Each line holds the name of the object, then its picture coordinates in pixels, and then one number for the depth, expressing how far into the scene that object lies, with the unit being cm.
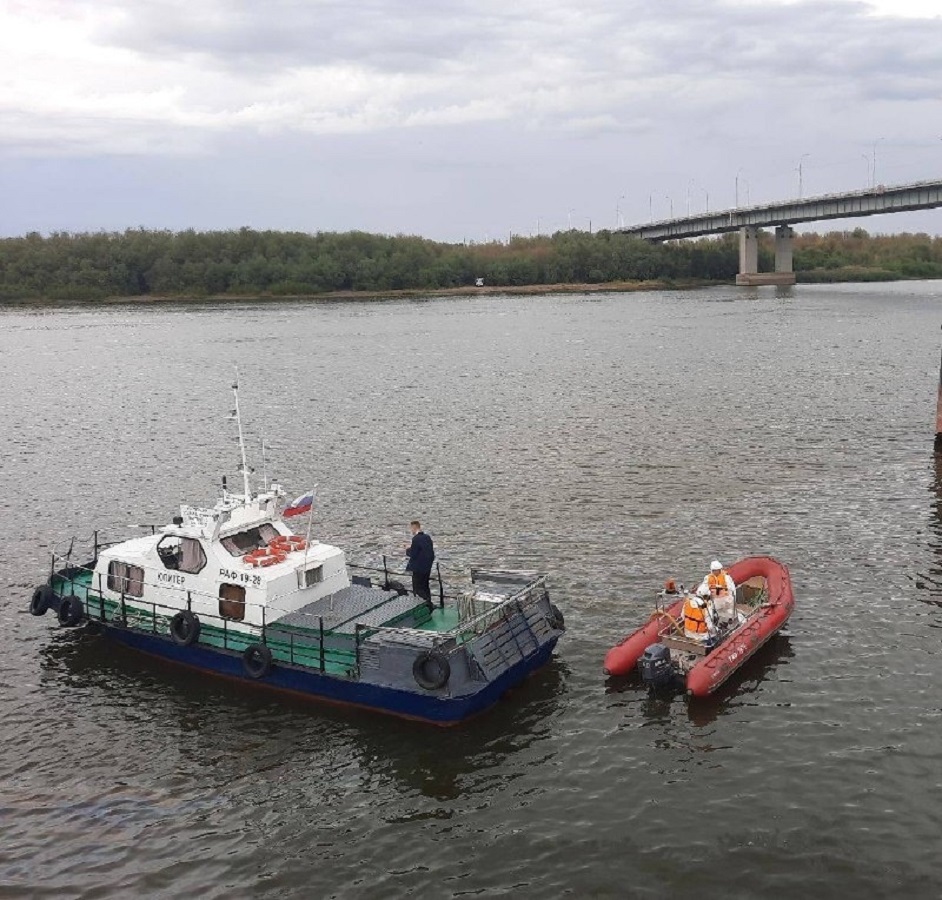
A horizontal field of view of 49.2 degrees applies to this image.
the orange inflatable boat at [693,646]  1970
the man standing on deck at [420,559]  2173
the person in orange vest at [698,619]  2045
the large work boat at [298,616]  1880
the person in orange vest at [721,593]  2156
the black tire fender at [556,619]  2097
